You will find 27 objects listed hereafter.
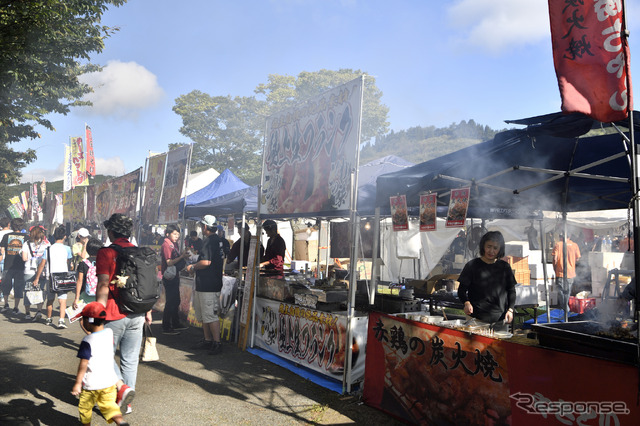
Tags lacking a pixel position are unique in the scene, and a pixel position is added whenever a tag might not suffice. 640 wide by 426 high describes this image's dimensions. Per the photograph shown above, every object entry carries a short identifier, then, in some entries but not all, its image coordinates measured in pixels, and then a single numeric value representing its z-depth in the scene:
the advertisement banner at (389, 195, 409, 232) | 5.52
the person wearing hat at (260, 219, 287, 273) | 8.17
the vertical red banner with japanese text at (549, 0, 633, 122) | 3.26
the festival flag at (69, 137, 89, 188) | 26.25
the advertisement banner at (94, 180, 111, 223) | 18.30
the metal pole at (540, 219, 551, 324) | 8.85
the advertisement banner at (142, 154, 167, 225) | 13.13
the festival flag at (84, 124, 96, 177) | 25.75
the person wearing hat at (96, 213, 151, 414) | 4.34
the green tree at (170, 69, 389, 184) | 42.59
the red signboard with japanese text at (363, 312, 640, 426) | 3.16
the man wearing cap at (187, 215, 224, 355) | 7.51
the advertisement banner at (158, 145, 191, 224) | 11.71
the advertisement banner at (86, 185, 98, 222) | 20.76
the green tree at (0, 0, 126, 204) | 6.87
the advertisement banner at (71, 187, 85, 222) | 22.97
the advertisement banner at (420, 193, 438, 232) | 5.19
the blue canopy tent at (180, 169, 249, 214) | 13.84
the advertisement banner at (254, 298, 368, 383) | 5.84
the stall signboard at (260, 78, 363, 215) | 6.12
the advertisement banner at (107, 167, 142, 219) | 15.06
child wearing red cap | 3.83
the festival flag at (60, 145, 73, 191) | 27.20
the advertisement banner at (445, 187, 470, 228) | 4.84
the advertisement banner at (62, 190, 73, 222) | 25.11
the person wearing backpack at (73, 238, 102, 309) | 6.95
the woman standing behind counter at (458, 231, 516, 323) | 4.98
